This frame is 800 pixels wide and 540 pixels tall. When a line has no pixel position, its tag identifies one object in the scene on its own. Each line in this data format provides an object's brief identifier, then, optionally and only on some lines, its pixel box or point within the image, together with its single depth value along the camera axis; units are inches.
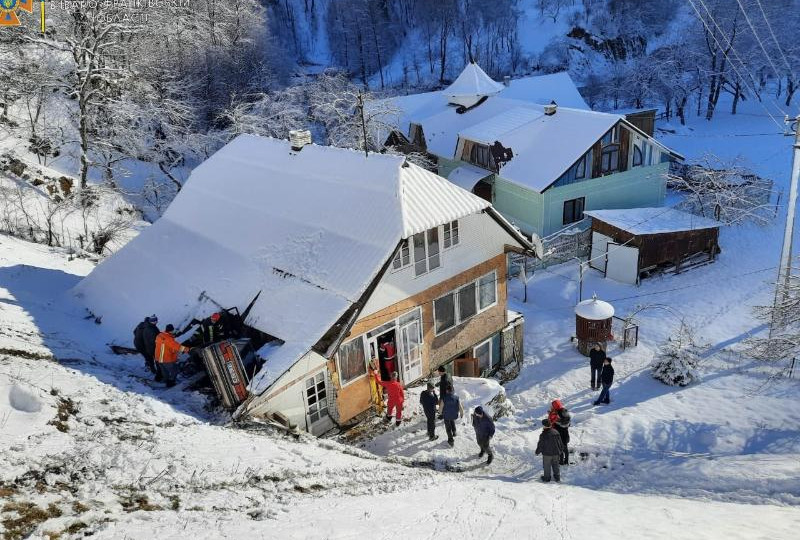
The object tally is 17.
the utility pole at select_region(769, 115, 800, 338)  648.4
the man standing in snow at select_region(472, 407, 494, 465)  500.4
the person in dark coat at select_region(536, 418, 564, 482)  468.1
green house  1127.6
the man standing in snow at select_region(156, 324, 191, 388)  506.9
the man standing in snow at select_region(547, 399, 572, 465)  503.8
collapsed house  535.8
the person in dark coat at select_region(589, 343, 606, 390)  673.2
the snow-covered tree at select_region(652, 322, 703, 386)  678.5
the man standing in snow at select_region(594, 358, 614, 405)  637.3
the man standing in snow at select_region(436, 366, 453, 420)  551.5
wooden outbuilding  981.8
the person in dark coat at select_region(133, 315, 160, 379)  543.5
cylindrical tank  776.3
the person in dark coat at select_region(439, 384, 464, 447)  522.6
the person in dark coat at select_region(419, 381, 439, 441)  535.5
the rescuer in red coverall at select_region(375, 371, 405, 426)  565.3
